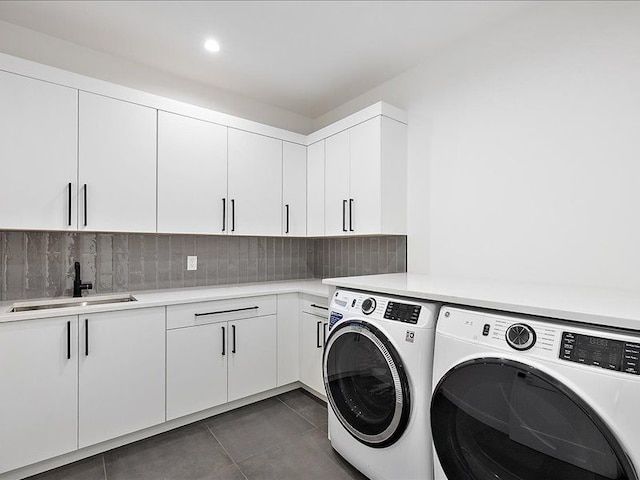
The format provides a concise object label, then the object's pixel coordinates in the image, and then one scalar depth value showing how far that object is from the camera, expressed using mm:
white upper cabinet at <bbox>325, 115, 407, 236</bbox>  2479
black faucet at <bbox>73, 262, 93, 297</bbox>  2234
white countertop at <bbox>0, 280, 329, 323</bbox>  1759
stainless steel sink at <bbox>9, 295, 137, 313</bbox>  1969
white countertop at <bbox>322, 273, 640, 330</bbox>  1024
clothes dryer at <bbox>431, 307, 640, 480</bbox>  908
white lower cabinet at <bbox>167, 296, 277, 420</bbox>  2182
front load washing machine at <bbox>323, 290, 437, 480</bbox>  1434
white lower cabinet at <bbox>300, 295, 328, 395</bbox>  2518
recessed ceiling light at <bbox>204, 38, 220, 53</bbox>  2248
